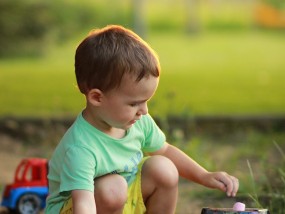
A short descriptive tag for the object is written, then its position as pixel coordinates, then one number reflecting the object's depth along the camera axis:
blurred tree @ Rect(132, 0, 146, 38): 15.79
